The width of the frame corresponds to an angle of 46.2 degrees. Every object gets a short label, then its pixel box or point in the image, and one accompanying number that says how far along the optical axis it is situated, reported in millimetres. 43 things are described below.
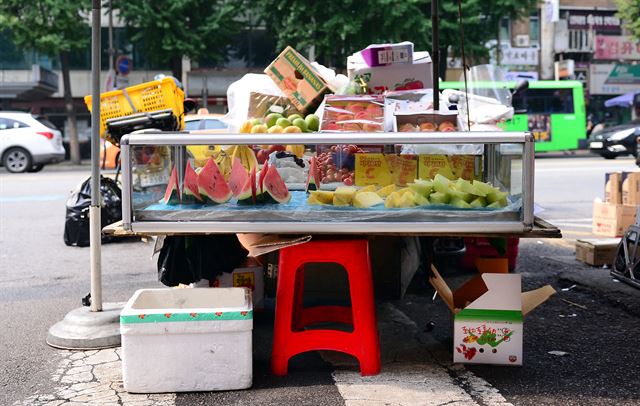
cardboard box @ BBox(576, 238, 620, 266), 6551
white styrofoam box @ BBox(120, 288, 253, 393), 3496
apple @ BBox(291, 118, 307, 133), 4641
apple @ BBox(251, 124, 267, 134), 4484
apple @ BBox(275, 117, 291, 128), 4659
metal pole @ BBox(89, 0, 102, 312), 4367
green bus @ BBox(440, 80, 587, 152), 25578
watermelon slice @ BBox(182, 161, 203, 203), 3855
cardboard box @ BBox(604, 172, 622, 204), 7893
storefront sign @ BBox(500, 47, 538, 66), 35031
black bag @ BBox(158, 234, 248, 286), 4215
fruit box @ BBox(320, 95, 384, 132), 4516
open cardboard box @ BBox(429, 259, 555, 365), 3850
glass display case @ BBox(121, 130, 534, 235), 3584
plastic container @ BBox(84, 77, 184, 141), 5961
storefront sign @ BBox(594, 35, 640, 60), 36719
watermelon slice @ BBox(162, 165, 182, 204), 3882
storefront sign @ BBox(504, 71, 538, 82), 30266
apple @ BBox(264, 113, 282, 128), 4809
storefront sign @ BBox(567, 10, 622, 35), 36438
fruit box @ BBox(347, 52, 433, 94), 5426
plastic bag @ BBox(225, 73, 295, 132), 5137
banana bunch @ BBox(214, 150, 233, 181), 3908
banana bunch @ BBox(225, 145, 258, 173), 3898
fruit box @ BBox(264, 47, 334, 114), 5129
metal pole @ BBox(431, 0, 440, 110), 4664
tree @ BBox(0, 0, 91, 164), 24359
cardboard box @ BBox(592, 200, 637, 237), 7845
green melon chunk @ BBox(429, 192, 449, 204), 3756
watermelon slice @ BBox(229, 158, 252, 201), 3834
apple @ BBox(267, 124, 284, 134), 4414
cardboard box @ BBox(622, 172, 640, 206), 7723
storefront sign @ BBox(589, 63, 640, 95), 36438
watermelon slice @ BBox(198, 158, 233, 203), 3865
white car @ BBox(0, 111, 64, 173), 19234
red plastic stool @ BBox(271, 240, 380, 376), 3752
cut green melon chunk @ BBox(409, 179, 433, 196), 3811
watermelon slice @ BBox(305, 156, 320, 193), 3912
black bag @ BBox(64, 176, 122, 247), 7574
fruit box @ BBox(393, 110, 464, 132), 4453
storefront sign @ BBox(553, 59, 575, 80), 34000
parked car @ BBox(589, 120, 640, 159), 21828
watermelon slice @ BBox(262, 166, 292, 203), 3842
